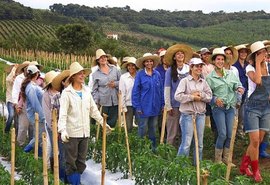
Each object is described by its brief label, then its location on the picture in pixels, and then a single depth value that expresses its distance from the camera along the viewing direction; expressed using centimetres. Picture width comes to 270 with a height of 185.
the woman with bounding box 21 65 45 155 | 721
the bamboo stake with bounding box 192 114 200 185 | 482
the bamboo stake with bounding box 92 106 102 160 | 747
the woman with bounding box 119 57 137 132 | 836
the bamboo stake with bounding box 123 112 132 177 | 636
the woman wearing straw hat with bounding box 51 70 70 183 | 625
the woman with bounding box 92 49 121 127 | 834
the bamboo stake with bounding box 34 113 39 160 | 580
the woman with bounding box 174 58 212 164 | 645
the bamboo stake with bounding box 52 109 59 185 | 469
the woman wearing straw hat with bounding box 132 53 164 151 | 748
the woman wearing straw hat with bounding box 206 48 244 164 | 667
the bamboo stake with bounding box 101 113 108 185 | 545
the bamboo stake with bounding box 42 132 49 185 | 470
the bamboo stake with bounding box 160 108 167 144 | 642
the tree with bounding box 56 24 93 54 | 4131
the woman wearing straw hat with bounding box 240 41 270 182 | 605
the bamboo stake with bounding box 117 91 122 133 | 703
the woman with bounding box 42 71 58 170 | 657
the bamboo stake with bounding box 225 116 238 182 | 512
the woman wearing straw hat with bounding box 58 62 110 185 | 581
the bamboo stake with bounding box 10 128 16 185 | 529
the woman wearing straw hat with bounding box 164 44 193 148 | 715
